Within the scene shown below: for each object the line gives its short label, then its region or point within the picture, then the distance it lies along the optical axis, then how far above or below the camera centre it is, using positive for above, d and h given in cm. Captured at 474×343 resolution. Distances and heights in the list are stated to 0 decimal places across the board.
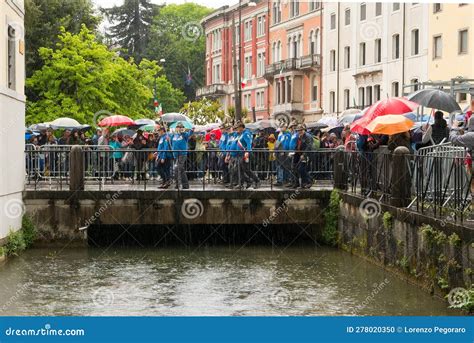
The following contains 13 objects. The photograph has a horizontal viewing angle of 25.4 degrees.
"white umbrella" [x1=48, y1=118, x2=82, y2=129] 3494 +65
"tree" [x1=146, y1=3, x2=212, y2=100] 8750 +885
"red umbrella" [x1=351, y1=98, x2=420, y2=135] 2120 +67
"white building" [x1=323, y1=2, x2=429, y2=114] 5478 +529
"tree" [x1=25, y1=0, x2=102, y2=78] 5022 +619
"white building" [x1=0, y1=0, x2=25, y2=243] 2112 +65
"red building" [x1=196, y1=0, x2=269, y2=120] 8294 +729
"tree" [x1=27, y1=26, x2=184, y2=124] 4756 +287
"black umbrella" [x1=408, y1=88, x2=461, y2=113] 2030 +82
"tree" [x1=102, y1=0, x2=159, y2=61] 7425 +870
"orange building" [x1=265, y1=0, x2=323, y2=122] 7112 +589
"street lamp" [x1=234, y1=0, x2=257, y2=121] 4106 +149
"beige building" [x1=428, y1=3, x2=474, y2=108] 4753 +474
